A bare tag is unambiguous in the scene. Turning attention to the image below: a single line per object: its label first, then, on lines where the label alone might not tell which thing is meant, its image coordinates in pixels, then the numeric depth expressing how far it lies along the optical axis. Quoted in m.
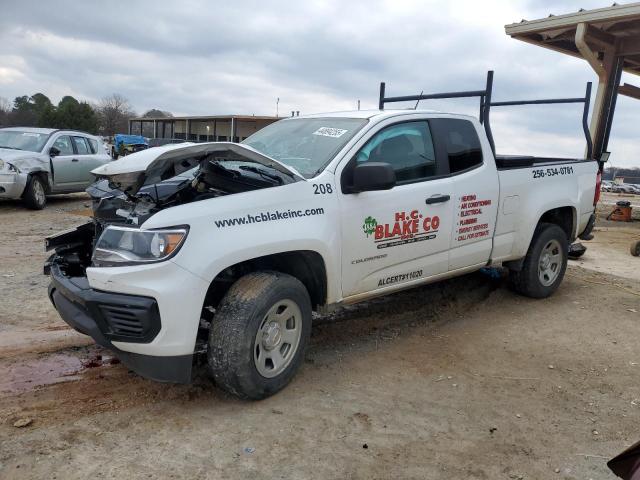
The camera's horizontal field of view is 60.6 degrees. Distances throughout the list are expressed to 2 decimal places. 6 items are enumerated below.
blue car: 28.12
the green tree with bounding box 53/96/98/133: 52.59
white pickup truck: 3.08
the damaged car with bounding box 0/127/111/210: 10.80
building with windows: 37.69
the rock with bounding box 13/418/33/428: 3.11
